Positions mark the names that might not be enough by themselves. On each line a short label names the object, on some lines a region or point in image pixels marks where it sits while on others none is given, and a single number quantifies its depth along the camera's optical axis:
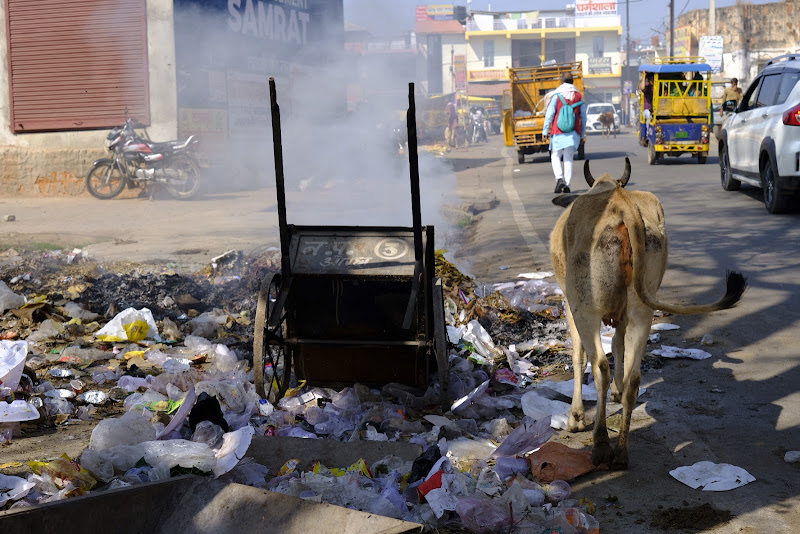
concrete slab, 2.58
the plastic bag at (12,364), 4.44
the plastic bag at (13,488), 3.13
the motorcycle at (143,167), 14.70
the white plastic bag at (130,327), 5.86
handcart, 4.15
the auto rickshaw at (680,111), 18.61
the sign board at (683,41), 54.34
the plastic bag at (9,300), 6.42
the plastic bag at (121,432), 3.54
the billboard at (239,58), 16.44
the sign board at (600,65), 64.06
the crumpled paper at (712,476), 3.26
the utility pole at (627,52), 55.03
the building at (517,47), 64.06
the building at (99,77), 15.92
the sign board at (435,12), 67.19
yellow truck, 23.08
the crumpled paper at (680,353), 5.08
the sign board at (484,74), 64.06
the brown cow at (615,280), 3.41
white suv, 9.78
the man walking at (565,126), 13.05
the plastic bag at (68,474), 3.21
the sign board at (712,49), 41.00
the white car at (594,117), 42.66
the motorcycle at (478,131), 38.75
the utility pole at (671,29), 50.38
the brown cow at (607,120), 34.62
